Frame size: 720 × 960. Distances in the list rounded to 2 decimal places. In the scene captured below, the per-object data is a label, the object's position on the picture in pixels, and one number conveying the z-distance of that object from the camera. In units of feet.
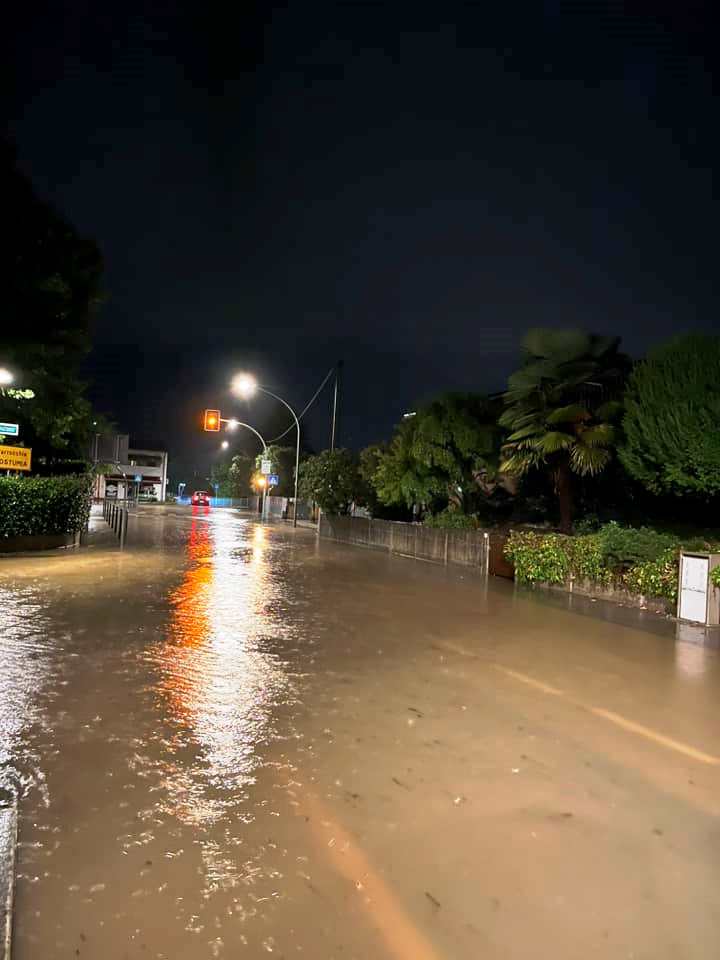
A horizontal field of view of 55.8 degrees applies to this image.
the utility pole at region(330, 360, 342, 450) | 110.42
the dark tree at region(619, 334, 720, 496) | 39.04
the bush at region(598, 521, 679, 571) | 39.09
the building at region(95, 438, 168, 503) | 334.44
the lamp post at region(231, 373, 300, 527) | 108.88
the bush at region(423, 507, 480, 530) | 69.87
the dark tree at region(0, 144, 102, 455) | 56.75
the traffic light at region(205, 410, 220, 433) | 96.48
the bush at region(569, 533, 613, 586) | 42.57
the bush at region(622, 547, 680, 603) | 37.29
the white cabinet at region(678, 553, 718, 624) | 33.99
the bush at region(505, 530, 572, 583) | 46.57
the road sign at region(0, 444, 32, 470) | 63.52
